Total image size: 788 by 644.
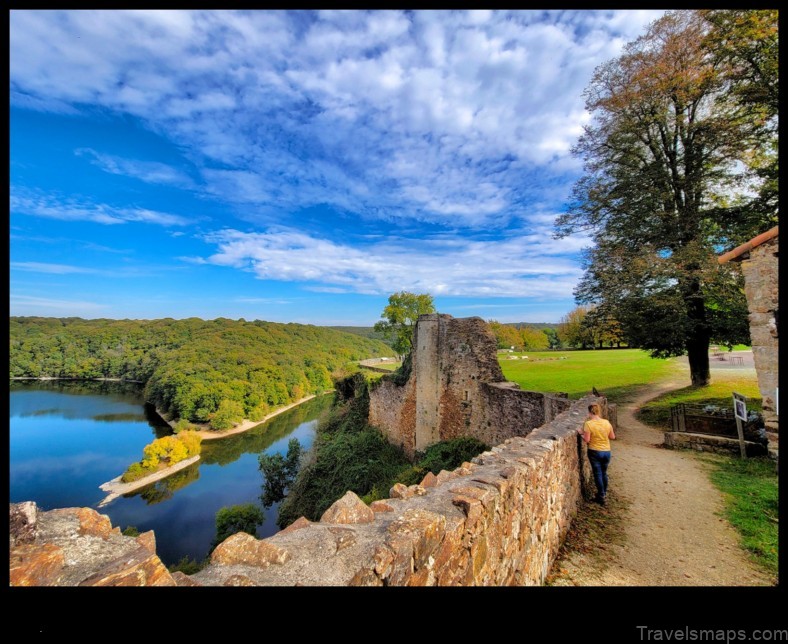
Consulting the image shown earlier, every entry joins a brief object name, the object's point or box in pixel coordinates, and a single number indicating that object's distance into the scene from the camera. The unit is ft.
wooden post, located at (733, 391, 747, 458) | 21.49
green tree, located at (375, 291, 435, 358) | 120.37
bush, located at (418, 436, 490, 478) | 34.27
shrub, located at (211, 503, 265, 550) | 59.76
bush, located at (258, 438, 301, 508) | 67.46
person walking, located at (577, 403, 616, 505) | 16.87
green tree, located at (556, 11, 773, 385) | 33.06
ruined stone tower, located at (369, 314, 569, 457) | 31.96
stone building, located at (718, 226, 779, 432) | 19.36
